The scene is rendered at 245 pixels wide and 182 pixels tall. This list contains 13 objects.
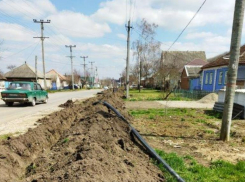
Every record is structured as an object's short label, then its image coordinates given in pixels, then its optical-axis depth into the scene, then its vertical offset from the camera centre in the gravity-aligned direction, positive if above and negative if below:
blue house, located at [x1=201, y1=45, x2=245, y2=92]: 20.74 +0.43
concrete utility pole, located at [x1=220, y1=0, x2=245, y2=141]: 5.83 +0.32
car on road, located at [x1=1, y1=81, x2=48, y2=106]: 13.55 -1.31
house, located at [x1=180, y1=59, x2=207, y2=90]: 35.58 +0.20
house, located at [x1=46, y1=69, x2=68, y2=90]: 74.19 -3.05
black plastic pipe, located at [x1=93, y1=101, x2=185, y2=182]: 3.49 -1.71
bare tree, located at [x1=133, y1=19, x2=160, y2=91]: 39.02 +4.48
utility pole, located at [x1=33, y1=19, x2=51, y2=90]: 34.39 +8.61
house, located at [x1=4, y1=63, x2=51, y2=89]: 52.22 -0.02
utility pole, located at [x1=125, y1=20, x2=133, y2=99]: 22.91 +1.53
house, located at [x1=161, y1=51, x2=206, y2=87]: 47.75 +5.48
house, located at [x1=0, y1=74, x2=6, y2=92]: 35.16 -1.59
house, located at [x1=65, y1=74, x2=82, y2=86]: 87.01 -1.87
